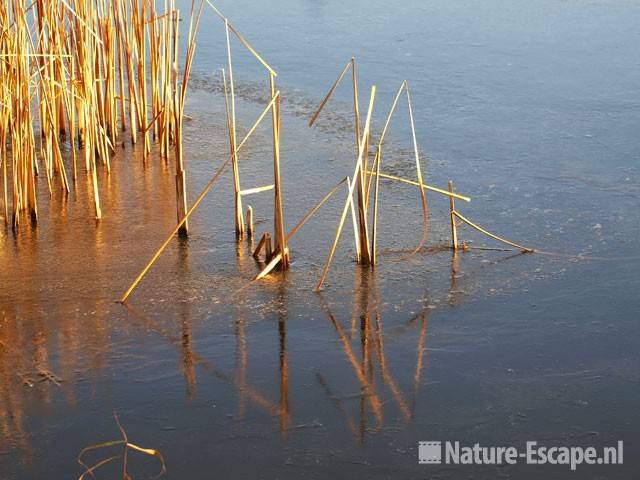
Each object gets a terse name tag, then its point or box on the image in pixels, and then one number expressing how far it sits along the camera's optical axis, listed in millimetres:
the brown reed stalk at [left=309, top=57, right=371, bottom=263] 6988
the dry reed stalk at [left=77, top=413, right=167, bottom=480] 5035
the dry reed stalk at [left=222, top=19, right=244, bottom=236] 7301
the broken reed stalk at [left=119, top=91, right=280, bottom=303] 6719
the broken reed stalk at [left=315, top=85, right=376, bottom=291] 6780
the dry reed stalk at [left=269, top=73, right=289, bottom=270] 6828
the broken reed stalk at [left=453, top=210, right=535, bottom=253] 7600
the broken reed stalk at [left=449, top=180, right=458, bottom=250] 7551
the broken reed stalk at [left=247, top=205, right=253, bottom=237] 7890
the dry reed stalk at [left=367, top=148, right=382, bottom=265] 7091
